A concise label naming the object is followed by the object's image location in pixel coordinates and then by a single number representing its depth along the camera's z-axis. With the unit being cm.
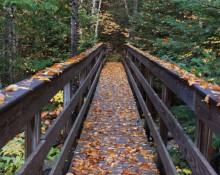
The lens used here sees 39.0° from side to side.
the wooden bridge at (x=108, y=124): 206
